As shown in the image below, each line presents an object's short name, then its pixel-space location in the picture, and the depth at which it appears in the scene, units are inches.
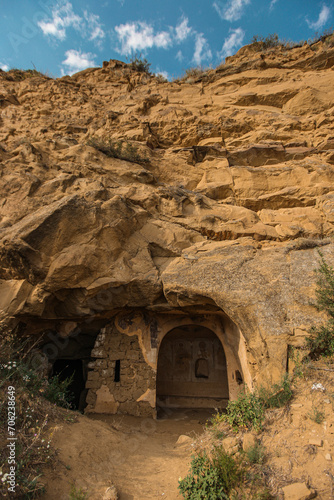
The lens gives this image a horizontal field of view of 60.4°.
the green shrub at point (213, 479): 116.6
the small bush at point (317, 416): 128.3
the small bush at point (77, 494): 110.2
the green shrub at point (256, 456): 122.3
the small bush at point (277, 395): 145.9
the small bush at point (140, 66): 536.8
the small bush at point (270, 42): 470.0
